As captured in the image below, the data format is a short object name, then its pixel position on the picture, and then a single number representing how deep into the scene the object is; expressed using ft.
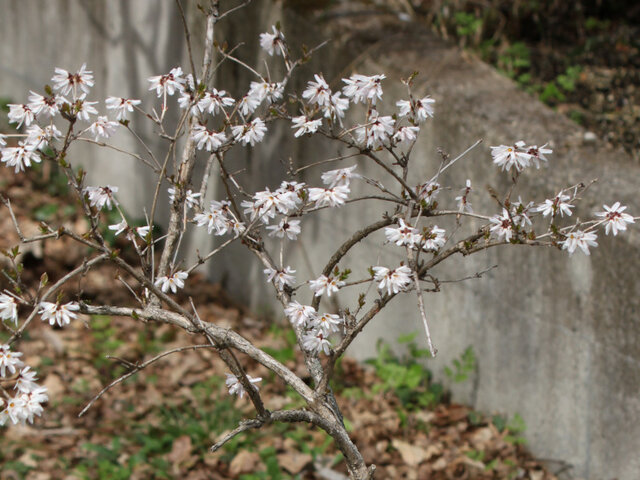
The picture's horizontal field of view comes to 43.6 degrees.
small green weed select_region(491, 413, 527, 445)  13.65
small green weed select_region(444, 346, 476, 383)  14.26
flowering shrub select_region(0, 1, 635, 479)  6.84
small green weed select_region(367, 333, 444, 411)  14.97
